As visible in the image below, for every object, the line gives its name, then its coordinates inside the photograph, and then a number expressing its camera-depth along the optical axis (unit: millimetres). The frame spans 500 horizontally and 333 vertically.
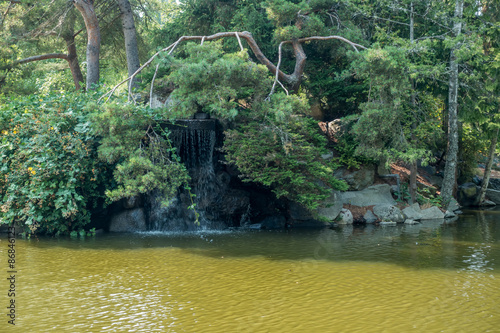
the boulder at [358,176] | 14781
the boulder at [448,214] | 14726
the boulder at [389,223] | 13438
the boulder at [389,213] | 13797
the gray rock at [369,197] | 14383
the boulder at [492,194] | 19172
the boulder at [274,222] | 13266
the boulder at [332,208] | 13523
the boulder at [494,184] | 19922
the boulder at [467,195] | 18250
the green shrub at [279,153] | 11523
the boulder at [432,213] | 14422
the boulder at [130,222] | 12406
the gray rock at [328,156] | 14935
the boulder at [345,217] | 13633
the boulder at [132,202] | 12344
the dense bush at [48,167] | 10984
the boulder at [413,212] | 14109
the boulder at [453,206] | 15523
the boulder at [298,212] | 13391
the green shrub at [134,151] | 10430
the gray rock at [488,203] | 18406
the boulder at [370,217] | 13758
